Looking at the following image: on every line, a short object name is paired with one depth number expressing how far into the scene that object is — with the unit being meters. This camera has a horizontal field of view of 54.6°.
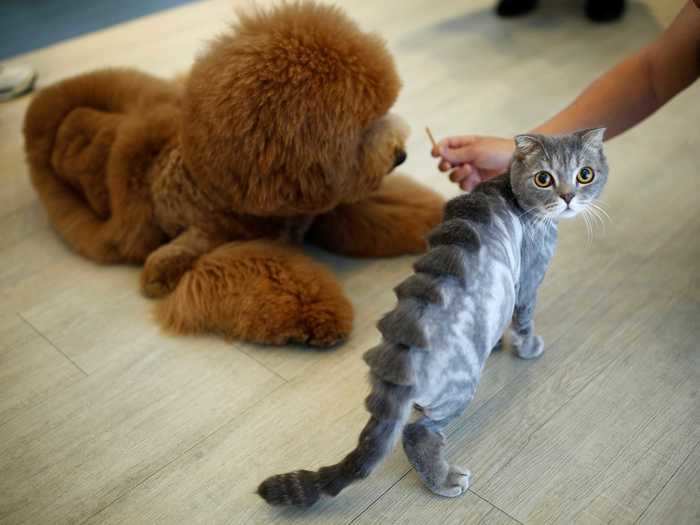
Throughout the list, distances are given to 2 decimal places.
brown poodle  1.02
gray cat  0.77
